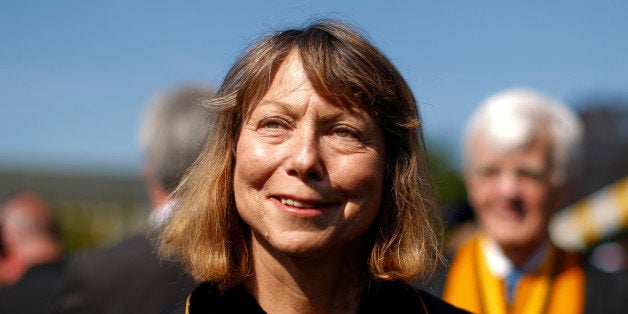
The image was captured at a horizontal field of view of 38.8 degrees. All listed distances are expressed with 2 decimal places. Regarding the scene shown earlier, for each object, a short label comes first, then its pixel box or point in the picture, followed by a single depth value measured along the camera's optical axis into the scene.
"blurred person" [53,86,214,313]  3.44
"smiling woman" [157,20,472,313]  2.35
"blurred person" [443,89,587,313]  3.69
